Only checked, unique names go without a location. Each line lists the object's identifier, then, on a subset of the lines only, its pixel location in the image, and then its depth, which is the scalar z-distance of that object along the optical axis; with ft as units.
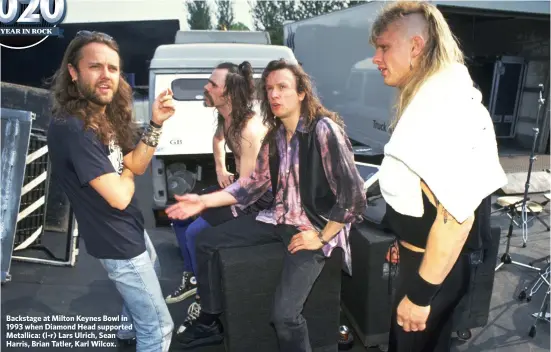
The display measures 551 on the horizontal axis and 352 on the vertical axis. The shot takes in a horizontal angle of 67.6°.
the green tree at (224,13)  115.85
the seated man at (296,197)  8.33
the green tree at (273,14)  107.34
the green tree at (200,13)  117.80
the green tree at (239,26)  132.55
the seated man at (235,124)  10.05
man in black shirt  7.09
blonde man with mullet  5.15
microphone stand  17.11
